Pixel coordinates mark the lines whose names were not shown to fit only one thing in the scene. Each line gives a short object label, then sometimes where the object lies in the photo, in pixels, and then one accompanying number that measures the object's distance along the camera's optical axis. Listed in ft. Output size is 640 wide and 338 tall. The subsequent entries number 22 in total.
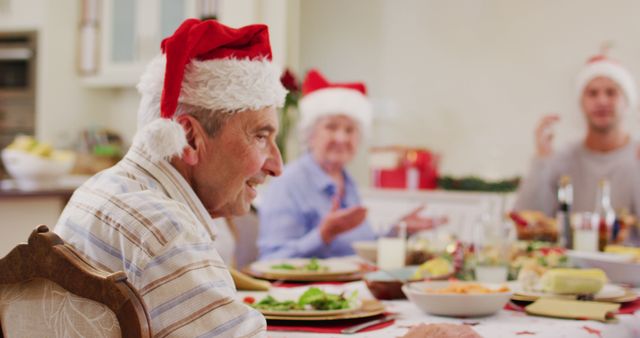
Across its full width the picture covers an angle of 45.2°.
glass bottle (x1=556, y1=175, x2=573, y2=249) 8.54
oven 19.19
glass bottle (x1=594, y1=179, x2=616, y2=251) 8.20
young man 11.87
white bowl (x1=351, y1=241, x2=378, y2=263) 7.71
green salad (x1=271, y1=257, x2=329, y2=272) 6.42
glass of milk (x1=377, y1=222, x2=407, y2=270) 7.15
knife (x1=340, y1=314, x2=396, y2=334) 4.22
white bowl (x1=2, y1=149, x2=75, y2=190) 13.32
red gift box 16.33
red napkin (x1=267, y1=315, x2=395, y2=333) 4.27
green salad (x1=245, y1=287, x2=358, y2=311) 4.54
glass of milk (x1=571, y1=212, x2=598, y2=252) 8.02
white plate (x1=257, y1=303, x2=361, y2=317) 4.37
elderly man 3.36
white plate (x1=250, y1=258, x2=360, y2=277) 6.21
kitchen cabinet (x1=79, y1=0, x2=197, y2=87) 18.38
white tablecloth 4.26
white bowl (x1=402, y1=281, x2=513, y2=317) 4.58
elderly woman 8.76
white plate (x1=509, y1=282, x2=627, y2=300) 5.30
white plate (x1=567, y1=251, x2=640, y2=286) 6.43
